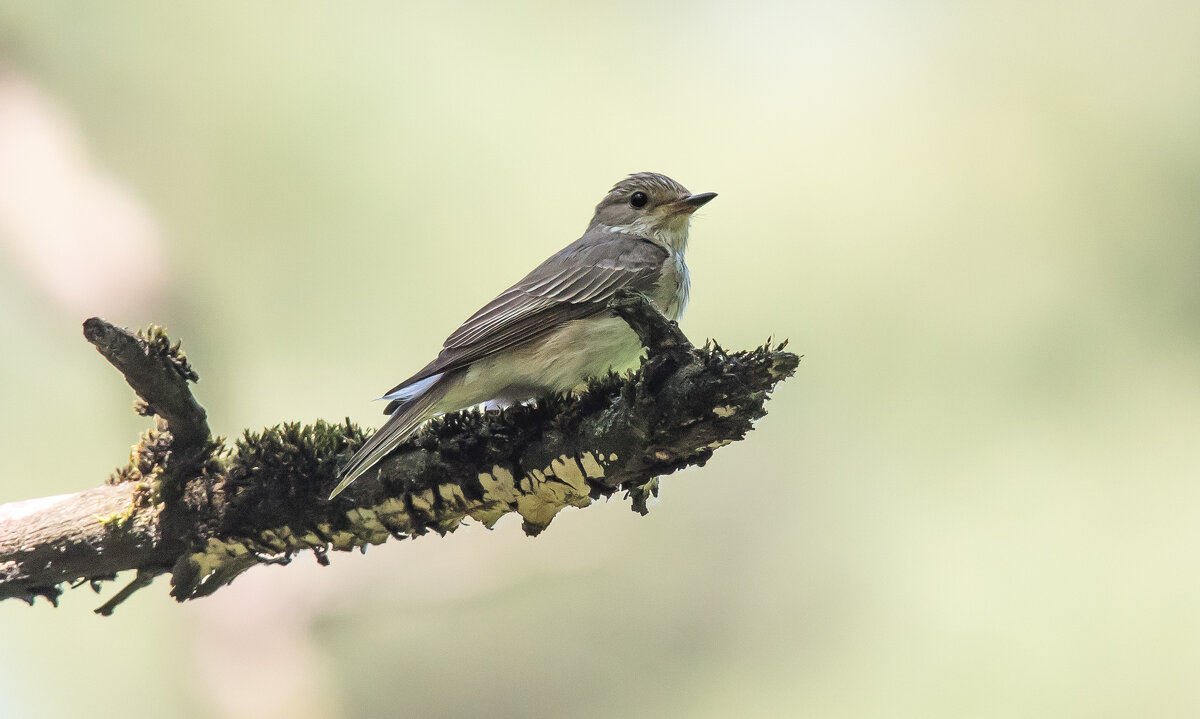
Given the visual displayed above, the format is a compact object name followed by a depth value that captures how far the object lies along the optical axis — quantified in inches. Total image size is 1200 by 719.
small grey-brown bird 288.8
